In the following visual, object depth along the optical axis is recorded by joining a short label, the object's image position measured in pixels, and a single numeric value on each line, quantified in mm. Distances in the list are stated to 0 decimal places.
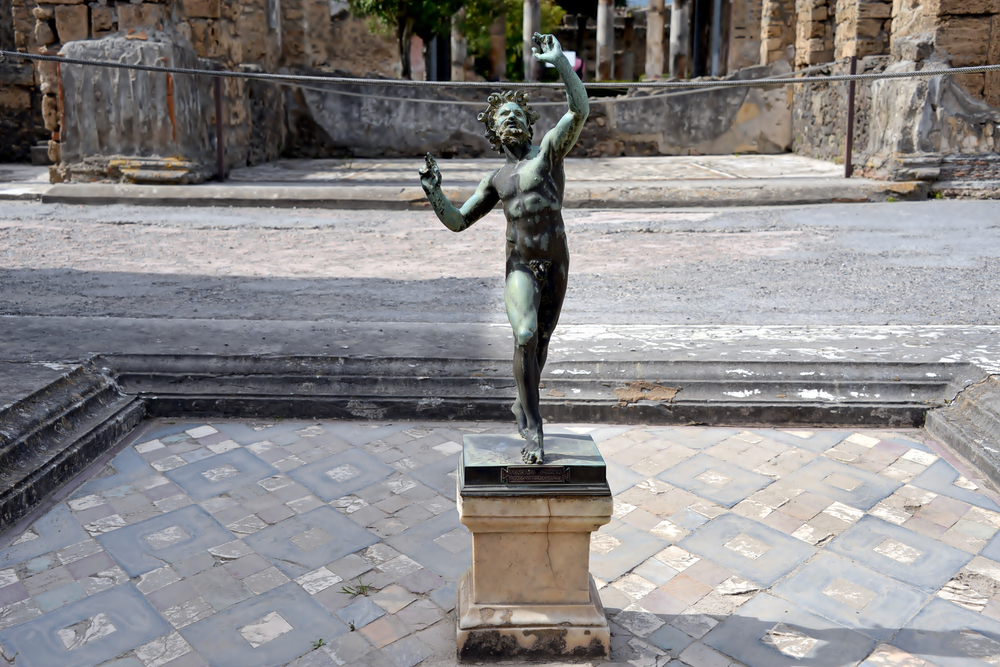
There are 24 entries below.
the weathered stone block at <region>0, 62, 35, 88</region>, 14656
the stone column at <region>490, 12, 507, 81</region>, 24875
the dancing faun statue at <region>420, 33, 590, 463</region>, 2453
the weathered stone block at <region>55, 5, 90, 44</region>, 10258
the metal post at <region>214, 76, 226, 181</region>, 10539
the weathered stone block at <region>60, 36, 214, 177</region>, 9922
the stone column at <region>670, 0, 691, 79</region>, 22141
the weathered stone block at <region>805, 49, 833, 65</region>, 12820
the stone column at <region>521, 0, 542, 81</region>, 21264
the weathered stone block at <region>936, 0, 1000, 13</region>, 9383
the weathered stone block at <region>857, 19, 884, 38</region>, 10969
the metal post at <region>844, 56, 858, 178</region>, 10250
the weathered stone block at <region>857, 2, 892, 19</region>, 10914
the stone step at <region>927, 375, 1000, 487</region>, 3539
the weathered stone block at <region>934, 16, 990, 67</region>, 9461
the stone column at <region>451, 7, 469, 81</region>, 24562
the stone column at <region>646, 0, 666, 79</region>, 23688
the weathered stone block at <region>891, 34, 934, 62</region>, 9414
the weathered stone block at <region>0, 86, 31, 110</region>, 14805
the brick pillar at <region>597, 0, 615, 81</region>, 23031
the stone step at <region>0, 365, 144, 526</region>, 3221
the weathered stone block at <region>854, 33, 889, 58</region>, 11023
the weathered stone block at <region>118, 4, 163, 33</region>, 10203
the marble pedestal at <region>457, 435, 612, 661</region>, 2385
